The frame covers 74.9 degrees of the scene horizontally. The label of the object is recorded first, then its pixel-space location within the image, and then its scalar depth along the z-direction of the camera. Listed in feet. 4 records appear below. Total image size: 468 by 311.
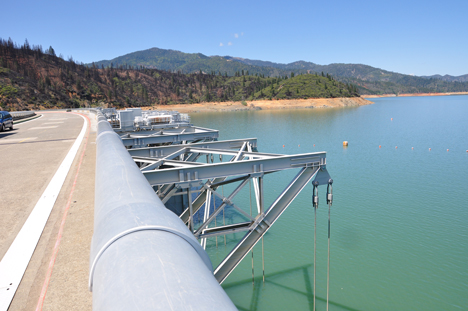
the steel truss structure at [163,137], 44.28
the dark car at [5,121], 89.42
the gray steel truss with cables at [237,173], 24.50
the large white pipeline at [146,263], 4.55
